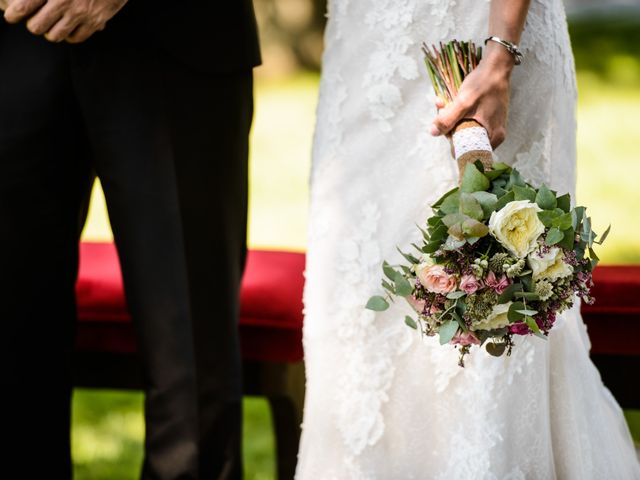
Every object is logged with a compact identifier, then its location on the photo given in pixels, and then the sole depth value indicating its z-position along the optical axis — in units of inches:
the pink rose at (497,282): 80.1
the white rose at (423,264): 81.7
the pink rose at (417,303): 82.6
